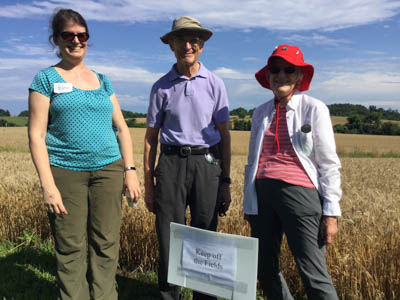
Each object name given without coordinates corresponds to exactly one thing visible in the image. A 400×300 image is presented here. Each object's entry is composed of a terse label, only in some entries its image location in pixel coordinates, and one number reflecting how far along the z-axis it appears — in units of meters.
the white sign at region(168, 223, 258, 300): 2.36
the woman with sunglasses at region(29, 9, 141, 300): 2.64
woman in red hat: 2.44
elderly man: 2.99
